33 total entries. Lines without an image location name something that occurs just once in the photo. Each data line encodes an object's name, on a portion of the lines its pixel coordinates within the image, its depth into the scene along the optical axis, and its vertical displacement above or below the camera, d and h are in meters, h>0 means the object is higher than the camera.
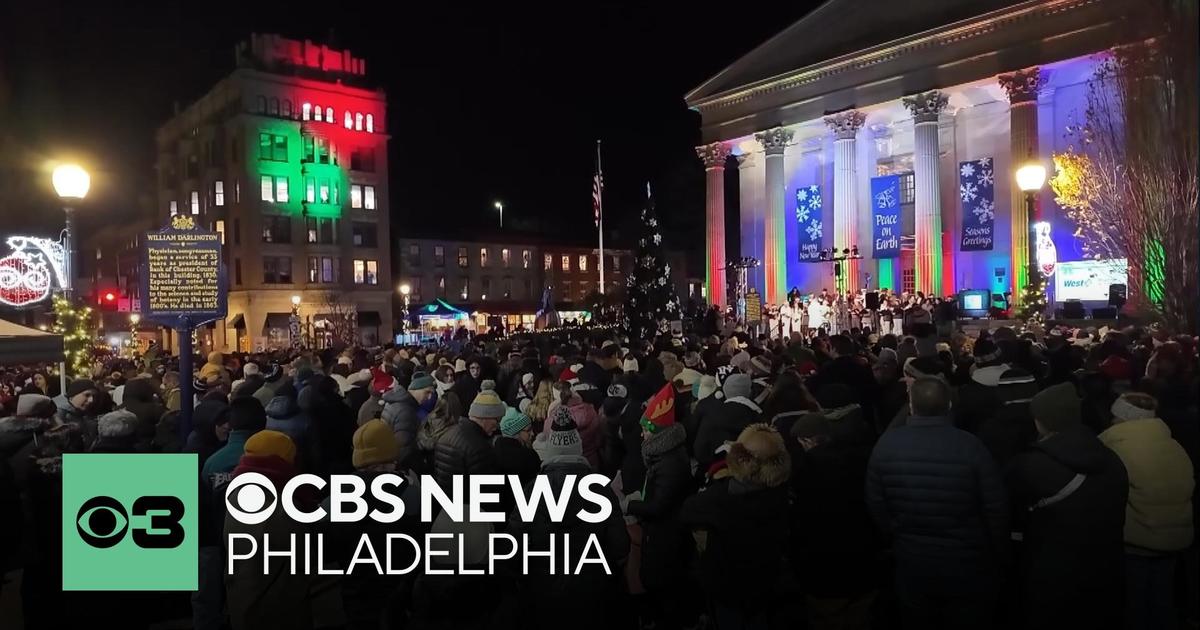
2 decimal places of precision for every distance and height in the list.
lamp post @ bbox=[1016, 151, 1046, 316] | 15.20 +2.39
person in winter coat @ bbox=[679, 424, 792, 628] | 4.84 -1.17
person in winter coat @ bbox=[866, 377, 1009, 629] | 4.75 -1.12
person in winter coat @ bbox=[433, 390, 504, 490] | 6.02 -0.93
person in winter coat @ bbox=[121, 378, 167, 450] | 8.70 -0.77
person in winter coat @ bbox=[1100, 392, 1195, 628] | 5.29 -1.16
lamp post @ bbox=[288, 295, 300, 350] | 49.88 +0.29
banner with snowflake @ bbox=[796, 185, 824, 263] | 43.53 +5.16
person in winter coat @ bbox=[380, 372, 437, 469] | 8.43 -0.94
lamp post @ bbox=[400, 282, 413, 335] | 55.51 +2.21
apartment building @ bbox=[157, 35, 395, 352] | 57.91 +10.03
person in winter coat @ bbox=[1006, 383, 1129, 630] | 4.85 -1.19
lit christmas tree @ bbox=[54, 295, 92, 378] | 17.72 -0.02
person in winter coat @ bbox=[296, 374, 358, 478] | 8.62 -1.02
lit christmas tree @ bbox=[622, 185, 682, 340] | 36.84 +1.43
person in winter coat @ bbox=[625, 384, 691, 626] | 5.64 -1.26
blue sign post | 8.66 +0.55
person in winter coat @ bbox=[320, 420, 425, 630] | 5.35 -1.32
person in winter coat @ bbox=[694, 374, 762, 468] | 6.67 -0.84
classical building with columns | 33.91 +8.74
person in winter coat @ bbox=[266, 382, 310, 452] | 7.44 -0.81
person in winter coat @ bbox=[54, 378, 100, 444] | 8.30 -0.80
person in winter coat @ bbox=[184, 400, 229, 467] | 7.38 -0.87
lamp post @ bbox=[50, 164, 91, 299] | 9.89 +1.76
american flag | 40.28 +6.37
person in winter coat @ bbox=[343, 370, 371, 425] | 9.92 -0.76
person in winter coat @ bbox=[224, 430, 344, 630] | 4.91 -1.47
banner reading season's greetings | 36.69 +4.89
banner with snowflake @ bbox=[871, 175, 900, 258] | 40.19 +4.81
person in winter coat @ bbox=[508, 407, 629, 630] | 4.78 -1.44
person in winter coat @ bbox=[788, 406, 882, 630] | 5.30 -1.37
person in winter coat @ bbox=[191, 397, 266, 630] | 6.27 -1.40
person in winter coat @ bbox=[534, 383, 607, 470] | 7.48 -0.93
